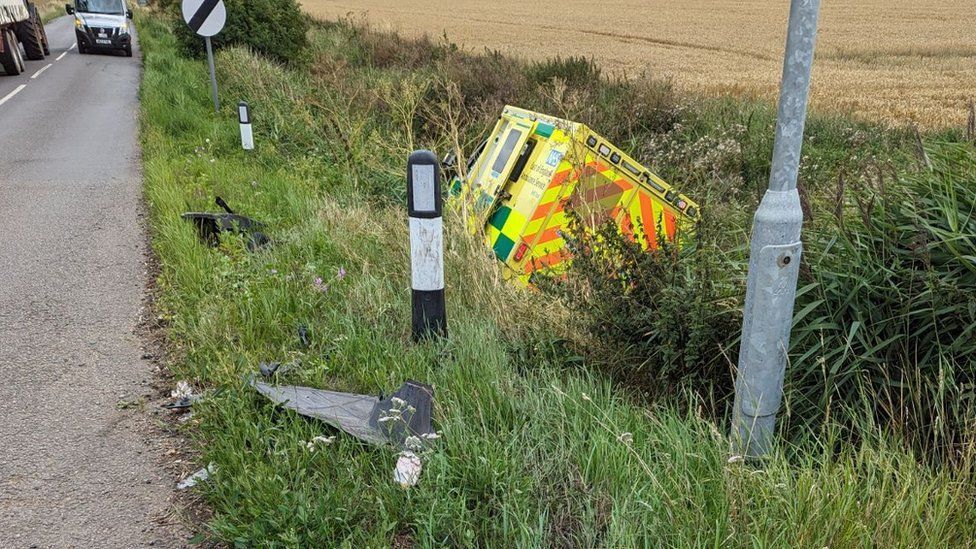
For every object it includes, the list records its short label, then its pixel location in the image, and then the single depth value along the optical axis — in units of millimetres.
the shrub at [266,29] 18258
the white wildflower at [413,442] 2860
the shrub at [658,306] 3770
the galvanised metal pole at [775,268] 2588
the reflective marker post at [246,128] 10070
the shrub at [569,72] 14125
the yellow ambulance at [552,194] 6398
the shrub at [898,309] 3160
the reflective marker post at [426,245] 3932
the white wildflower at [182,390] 3801
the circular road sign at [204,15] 11648
